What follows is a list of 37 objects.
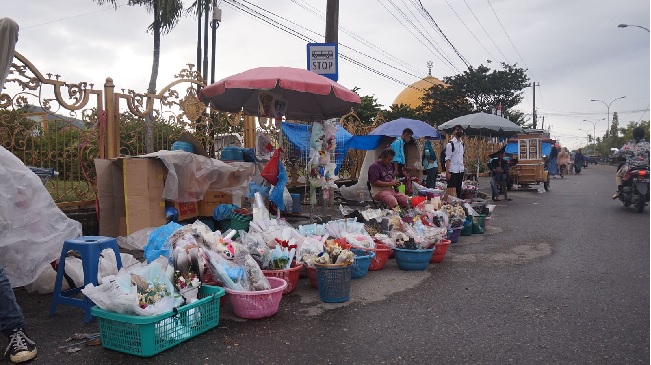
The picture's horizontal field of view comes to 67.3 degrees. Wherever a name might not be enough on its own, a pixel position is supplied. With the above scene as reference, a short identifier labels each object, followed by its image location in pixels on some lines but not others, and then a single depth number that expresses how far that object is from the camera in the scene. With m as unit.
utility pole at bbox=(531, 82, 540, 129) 51.38
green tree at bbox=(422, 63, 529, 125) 35.44
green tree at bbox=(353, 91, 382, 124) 23.14
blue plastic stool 3.77
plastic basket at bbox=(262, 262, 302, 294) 4.52
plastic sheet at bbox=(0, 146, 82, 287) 3.77
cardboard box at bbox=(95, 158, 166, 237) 6.04
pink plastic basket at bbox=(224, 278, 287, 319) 3.94
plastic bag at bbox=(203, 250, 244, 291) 4.02
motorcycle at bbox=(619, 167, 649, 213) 10.10
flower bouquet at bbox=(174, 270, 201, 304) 3.62
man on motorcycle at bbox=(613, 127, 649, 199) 10.26
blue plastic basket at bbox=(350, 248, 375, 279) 5.29
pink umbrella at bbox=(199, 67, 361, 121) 6.16
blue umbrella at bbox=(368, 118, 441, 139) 11.09
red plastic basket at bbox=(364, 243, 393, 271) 5.69
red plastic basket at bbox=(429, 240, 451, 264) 6.02
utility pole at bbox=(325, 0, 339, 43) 9.69
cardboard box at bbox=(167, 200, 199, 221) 6.54
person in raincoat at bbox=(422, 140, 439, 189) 11.46
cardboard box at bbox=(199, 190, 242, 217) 7.34
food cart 17.61
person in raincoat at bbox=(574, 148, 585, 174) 32.75
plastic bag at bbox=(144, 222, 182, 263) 4.31
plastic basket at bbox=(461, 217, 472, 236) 8.13
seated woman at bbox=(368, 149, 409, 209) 8.29
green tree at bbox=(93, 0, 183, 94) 20.66
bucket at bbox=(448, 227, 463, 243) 7.25
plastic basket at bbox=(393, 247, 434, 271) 5.61
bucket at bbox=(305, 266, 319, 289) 4.86
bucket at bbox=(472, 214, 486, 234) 8.29
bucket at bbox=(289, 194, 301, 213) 8.73
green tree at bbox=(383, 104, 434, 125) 27.97
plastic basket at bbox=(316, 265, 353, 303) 4.43
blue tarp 10.66
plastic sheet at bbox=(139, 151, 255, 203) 6.21
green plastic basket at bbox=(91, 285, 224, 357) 3.18
